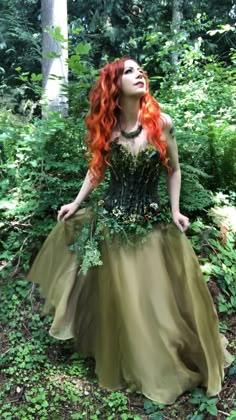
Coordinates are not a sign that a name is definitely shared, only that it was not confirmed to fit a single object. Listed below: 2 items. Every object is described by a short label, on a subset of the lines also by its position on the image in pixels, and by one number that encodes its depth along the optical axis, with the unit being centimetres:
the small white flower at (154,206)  241
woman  229
